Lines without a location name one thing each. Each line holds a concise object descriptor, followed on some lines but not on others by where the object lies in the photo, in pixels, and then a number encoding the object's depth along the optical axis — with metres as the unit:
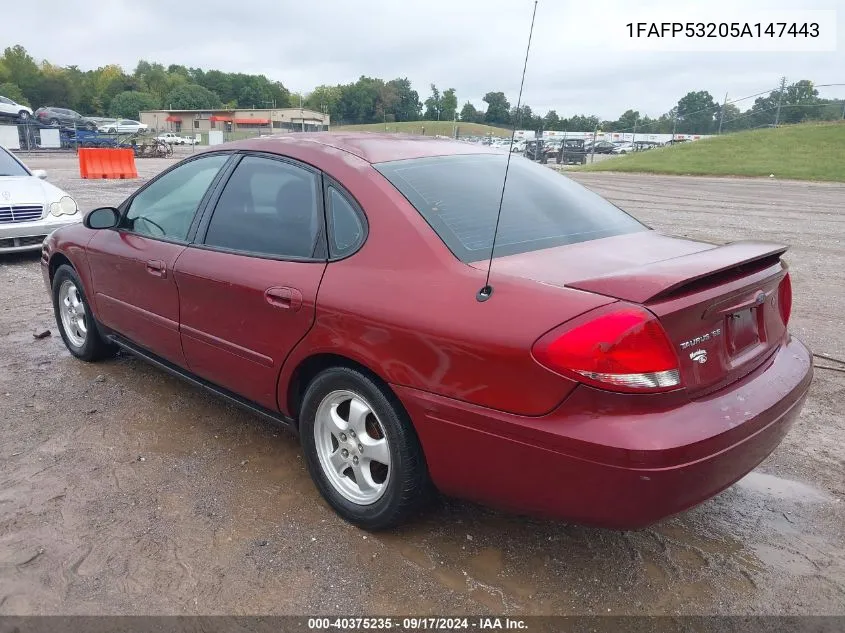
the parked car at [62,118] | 50.06
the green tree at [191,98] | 106.75
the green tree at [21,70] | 95.69
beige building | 80.01
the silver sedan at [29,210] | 7.75
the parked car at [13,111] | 44.81
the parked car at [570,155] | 39.00
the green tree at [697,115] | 40.47
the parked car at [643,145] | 47.90
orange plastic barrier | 19.59
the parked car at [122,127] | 51.53
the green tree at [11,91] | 87.68
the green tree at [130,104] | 99.12
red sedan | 2.01
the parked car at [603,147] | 47.88
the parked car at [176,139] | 53.56
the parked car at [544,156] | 38.16
